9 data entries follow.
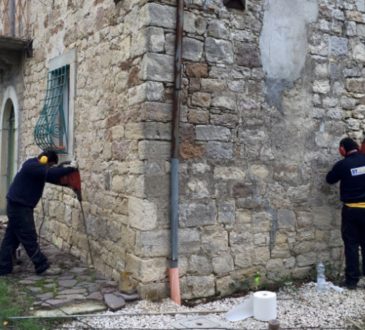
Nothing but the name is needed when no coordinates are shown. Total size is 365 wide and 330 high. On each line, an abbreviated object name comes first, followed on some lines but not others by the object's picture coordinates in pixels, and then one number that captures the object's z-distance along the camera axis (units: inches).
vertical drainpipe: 182.4
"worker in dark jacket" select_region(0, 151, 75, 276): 213.0
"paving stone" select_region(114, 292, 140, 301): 179.3
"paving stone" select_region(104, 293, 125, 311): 172.6
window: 248.4
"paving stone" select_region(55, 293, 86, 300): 182.1
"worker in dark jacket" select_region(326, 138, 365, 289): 207.3
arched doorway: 362.3
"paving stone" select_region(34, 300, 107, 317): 167.3
